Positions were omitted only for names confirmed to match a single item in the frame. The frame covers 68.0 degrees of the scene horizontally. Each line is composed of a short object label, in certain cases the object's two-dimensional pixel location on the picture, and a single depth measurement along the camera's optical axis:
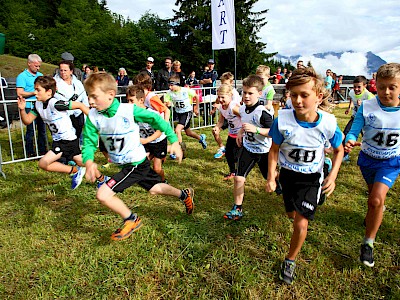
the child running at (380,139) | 2.76
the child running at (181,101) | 6.56
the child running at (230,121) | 4.50
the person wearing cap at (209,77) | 11.35
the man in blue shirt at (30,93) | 6.31
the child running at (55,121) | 4.36
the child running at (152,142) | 4.49
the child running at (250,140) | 3.58
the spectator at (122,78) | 12.82
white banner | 9.33
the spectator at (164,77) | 9.57
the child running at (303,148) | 2.40
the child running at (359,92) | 5.44
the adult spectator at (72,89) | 5.60
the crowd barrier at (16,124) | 6.83
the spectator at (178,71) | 9.72
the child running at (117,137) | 2.85
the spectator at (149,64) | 9.89
